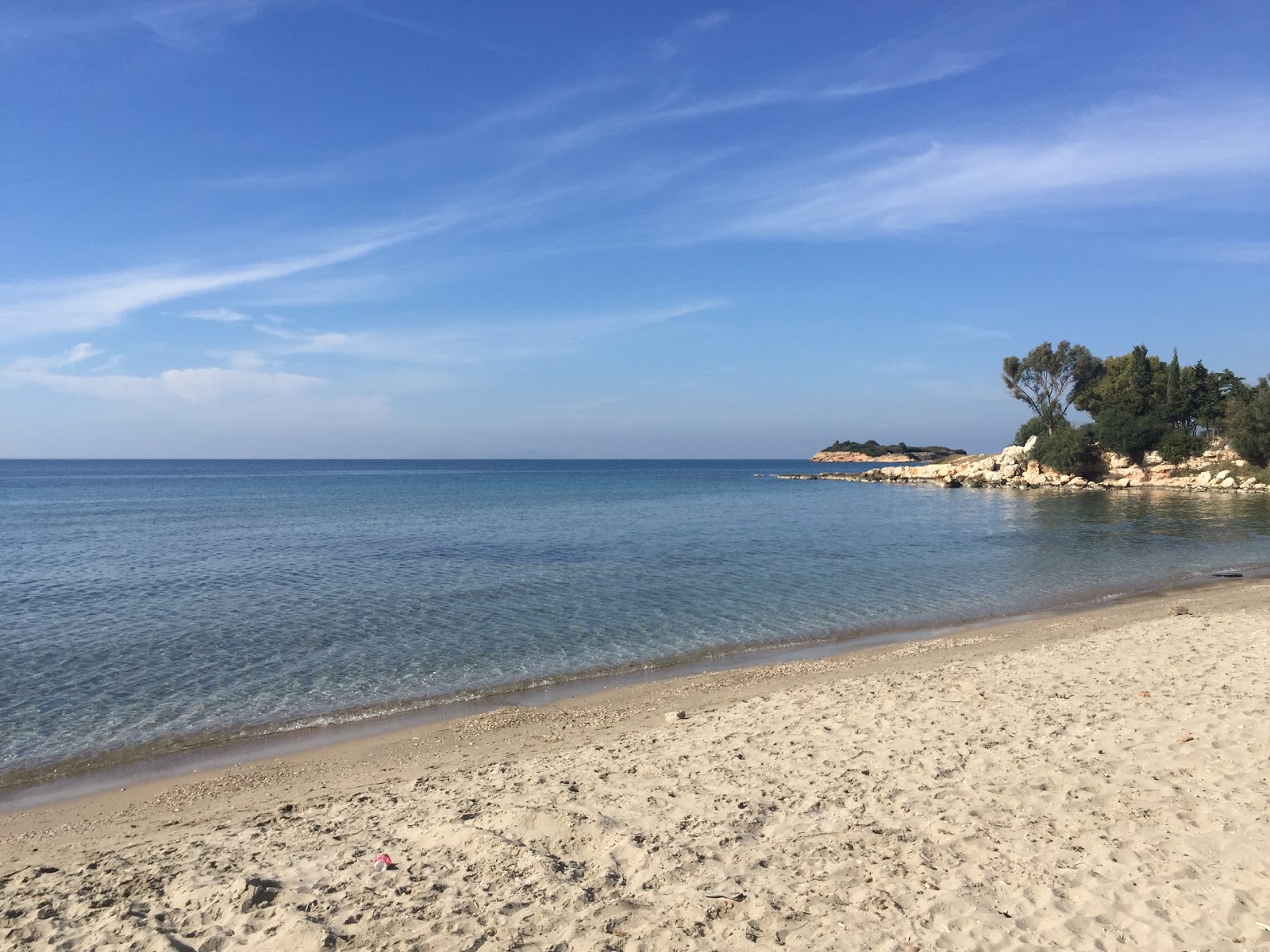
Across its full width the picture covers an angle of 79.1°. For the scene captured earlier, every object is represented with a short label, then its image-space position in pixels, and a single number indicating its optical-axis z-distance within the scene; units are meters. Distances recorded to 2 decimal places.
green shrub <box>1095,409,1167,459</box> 67.88
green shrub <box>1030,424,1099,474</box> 68.62
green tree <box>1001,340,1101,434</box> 78.00
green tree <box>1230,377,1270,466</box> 57.38
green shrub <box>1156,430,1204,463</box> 66.31
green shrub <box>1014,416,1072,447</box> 77.50
